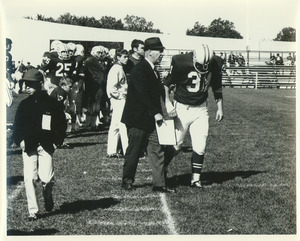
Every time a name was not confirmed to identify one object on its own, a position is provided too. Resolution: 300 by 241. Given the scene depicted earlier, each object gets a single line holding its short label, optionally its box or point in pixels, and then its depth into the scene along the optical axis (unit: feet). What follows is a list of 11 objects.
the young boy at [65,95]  30.58
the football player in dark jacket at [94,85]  40.96
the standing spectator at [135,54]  29.12
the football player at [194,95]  22.25
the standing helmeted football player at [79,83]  38.89
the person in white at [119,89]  28.87
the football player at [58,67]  35.52
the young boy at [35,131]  18.63
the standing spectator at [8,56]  24.32
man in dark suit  21.80
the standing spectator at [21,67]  59.66
